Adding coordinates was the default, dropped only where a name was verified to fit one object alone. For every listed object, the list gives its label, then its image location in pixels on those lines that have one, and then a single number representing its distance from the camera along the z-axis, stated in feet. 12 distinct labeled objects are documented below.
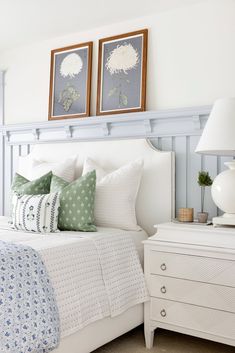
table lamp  7.89
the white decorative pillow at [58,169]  10.49
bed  7.39
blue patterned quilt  5.88
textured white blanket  6.96
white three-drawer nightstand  7.60
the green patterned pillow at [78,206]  8.95
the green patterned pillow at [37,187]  9.80
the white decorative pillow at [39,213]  8.79
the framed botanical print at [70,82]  11.50
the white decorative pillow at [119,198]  9.50
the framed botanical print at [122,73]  10.51
